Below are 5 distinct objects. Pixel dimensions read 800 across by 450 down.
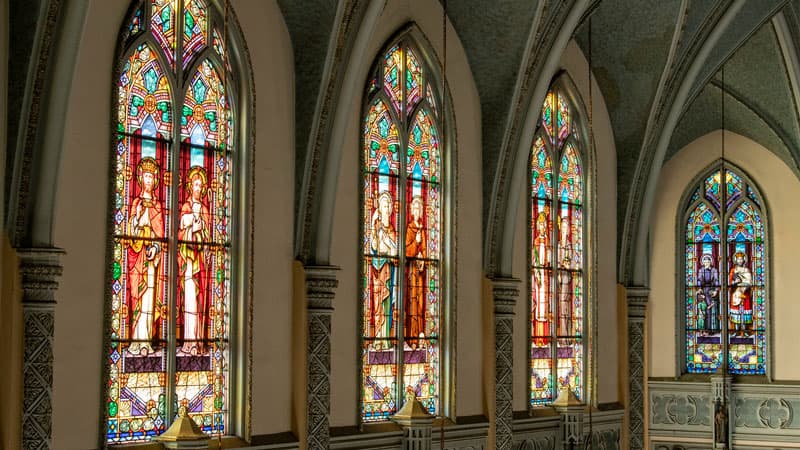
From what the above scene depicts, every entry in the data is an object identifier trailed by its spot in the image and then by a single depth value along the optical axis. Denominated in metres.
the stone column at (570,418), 19.30
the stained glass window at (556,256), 19.73
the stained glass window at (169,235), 13.03
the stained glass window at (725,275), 22.64
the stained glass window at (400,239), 16.36
